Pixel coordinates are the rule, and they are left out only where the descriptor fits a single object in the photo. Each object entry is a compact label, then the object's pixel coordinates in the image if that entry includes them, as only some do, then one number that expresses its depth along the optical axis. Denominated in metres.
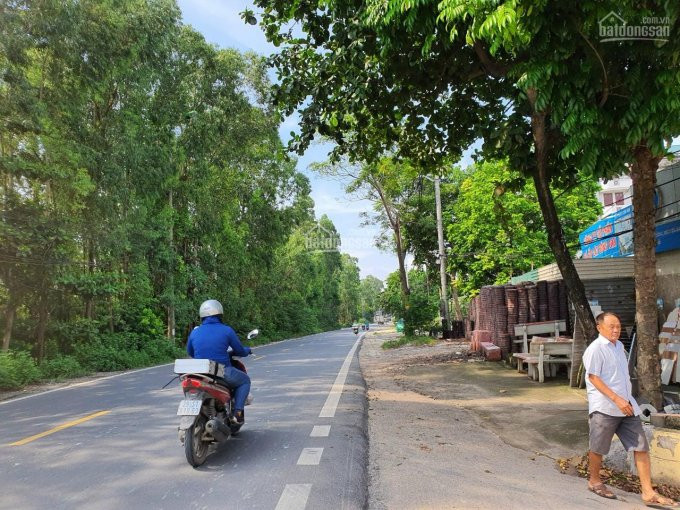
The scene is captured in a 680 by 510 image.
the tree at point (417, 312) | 29.08
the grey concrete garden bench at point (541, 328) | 13.59
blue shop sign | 10.14
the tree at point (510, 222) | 27.02
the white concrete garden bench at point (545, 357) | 11.20
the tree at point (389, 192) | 29.59
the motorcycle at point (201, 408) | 5.33
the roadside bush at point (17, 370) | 13.52
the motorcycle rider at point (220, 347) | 6.04
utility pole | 27.61
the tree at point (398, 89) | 7.36
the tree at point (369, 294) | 144.50
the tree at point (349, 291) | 106.44
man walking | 4.75
